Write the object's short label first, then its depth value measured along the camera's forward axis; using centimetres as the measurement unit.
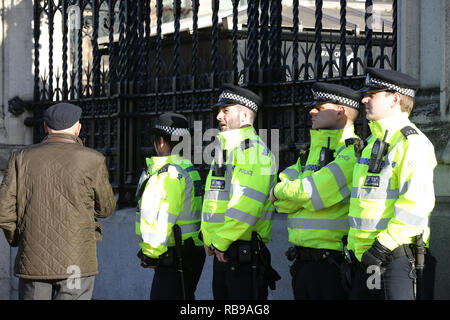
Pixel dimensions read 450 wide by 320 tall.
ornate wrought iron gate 629
